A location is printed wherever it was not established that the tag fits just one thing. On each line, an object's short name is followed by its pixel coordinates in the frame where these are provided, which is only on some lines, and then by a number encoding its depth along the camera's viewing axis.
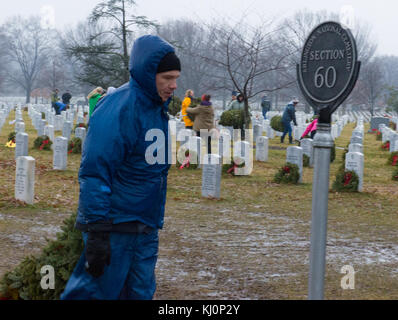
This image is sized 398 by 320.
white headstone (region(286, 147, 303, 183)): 13.05
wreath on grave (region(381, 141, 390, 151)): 22.41
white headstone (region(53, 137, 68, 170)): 13.66
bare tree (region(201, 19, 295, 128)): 20.56
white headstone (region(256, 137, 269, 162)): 17.23
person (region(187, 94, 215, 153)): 15.47
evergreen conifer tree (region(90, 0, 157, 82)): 25.53
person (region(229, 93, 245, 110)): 21.77
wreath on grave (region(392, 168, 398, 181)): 14.22
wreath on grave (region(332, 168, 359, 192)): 11.91
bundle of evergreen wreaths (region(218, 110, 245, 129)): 21.89
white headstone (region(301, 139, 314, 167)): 15.91
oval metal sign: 3.60
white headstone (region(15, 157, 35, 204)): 9.34
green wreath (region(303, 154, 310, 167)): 15.84
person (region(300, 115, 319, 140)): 16.94
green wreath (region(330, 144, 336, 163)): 16.96
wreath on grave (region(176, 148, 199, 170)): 14.81
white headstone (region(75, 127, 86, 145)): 17.35
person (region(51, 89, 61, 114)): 34.95
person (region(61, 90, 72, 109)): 37.66
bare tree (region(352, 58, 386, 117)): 48.94
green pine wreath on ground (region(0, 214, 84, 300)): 4.42
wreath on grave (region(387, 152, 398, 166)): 17.28
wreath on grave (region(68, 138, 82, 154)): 17.14
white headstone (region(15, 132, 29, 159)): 14.70
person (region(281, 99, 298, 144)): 23.06
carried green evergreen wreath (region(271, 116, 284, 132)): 24.48
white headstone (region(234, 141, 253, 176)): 13.91
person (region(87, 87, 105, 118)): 14.19
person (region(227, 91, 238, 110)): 23.12
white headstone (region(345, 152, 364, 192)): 11.71
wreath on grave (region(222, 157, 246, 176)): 13.88
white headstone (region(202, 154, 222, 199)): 10.76
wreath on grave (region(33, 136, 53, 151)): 18.03
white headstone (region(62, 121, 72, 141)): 19.67
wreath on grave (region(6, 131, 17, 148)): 18.52
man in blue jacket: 3.20
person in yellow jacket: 17.16
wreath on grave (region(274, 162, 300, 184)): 13.02
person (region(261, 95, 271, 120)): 34.08
